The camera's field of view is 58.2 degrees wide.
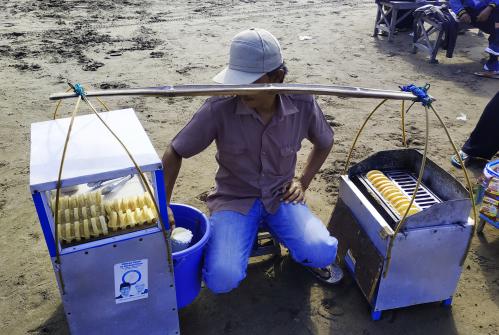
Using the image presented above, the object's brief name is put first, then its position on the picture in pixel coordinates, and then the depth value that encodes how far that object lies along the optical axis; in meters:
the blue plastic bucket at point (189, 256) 2.25
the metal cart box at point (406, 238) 2.36
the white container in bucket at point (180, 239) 2.31
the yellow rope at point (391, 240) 2.28
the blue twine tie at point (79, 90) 2.08
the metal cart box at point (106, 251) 1.91
